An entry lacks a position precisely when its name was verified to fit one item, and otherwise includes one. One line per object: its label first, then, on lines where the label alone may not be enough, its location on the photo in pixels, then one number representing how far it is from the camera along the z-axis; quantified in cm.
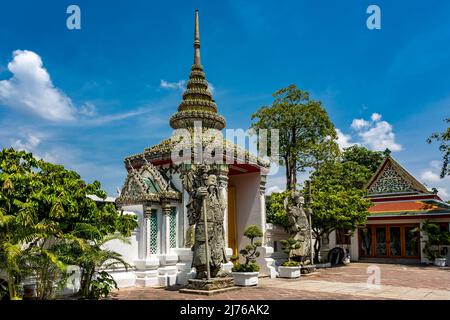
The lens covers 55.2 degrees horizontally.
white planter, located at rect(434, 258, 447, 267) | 1981
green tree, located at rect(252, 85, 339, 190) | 2167
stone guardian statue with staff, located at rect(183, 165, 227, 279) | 1077
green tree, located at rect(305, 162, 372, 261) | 1847
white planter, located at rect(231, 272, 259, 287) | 1194
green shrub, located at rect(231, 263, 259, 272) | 1211
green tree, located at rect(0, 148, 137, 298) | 768
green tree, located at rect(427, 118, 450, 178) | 1970
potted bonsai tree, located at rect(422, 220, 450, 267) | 1987
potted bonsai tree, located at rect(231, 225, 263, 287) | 1195
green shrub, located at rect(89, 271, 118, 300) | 925
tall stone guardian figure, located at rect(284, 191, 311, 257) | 1588
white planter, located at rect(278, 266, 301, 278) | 1439
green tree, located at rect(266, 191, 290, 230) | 1752
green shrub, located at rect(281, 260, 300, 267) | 1463
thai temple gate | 1246
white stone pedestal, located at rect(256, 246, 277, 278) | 1484
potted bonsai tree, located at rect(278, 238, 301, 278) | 1441
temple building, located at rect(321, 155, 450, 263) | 2162
